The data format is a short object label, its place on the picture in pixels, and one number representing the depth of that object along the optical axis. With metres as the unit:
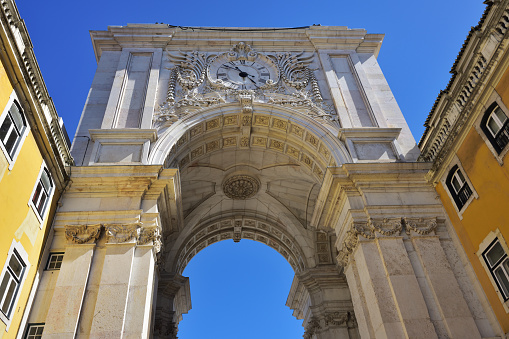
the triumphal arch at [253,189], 13.46
